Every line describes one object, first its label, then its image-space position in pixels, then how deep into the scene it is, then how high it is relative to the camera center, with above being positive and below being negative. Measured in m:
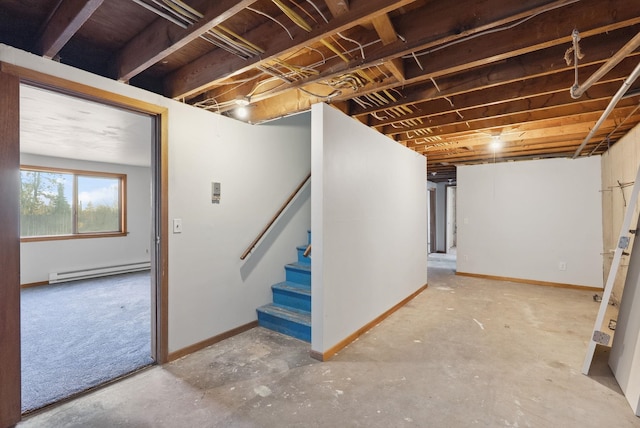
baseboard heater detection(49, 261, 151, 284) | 5.23 -1.10
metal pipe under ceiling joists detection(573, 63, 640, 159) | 1.77 +0.84
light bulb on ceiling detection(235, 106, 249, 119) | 3.00 +1.05
